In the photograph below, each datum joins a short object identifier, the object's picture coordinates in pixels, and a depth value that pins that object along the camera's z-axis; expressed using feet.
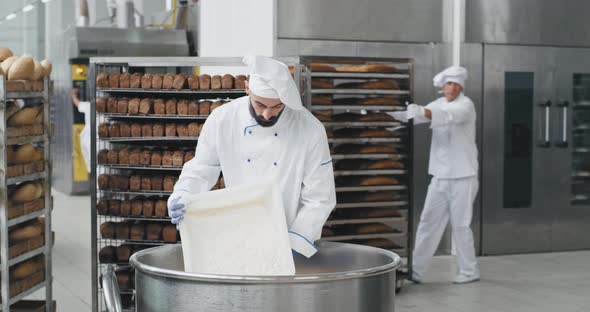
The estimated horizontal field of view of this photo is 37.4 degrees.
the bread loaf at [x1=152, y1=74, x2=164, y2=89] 15.87
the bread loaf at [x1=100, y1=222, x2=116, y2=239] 16.46
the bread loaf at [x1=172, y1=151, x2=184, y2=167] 15.98
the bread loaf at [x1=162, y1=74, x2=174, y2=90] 15.85
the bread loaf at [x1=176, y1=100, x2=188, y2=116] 15.87
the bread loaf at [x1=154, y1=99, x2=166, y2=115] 16.01
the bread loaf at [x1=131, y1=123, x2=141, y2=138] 16.12
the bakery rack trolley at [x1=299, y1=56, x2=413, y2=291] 19.57
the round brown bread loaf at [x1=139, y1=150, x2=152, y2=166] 16.03
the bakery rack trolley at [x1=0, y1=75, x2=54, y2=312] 13.76
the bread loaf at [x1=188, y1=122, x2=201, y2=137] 15.84
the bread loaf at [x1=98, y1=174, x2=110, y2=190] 16.35
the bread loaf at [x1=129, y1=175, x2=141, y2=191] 16.22
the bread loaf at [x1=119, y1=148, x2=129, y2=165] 16.16
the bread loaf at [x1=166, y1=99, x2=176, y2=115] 15.96
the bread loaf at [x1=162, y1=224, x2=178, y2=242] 16.14
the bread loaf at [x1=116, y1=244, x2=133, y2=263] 16.48
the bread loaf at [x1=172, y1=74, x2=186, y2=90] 15.81
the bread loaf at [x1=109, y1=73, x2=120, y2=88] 15.96
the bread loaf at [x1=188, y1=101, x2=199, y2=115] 15.88
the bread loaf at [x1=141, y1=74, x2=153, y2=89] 15.88
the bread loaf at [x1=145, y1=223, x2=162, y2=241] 16.26
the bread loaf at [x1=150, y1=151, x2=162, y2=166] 15.99
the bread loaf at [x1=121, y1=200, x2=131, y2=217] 16.33
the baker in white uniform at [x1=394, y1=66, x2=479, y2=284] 20.51
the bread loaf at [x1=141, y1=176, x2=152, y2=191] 16.19
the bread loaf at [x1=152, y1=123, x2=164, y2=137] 16.06
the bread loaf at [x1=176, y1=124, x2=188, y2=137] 15.96
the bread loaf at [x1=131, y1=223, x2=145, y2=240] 16.35
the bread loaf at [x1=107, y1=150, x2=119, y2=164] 16.20
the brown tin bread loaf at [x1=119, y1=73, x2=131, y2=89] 15.93
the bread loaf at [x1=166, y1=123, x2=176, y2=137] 15.99
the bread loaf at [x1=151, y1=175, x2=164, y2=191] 16.12
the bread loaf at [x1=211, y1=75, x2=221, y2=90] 15.64
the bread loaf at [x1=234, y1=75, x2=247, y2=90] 15.64
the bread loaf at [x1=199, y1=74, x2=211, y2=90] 15.72
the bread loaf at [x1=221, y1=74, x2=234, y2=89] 15.67
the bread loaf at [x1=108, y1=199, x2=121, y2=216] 16.37
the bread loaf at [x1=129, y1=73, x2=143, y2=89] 15.93
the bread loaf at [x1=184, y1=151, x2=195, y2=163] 15.92
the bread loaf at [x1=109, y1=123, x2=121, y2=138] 16.16
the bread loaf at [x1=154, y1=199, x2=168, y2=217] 16.08
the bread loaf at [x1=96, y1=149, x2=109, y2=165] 16.17
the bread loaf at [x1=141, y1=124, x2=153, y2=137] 16.10
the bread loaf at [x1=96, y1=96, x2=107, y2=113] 15.90
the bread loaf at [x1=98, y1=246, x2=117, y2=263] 16.55
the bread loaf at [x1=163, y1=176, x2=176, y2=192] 16.02
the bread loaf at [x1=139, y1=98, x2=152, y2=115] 15.96
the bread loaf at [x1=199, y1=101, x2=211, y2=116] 15.89
